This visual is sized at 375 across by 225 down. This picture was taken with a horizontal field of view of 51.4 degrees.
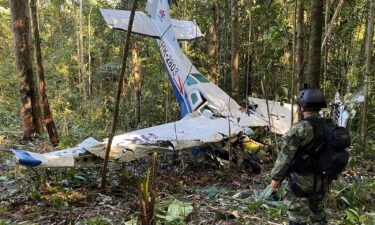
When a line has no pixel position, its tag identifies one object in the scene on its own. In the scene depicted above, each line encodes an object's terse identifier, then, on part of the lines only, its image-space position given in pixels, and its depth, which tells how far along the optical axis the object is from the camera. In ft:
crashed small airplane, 20.22
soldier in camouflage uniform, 11.90
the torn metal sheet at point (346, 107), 22.62
